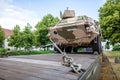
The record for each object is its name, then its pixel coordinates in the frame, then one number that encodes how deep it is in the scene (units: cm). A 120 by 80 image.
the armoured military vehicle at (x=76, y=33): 360
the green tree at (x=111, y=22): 1049
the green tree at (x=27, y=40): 1548
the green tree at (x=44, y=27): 1508
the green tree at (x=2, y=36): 1915
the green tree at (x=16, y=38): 1667
